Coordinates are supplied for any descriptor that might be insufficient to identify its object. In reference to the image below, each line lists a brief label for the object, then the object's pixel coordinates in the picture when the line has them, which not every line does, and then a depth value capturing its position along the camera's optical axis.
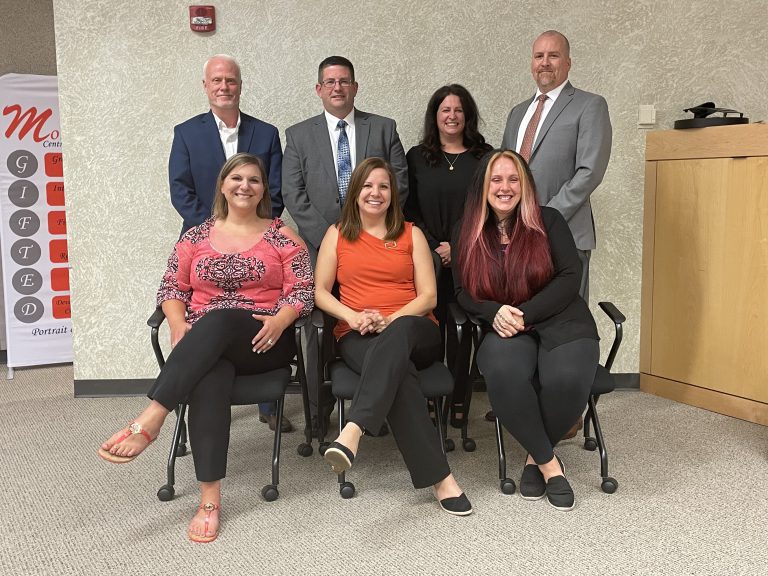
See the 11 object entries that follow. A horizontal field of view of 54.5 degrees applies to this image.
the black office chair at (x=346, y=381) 2.82
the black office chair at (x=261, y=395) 2.80
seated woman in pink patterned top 2.60
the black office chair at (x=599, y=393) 2.87
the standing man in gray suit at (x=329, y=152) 3.52
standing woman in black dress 3.59
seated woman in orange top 2.67
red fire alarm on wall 3.99
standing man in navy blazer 3.53
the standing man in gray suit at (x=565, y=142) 3.40
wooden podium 3.69
